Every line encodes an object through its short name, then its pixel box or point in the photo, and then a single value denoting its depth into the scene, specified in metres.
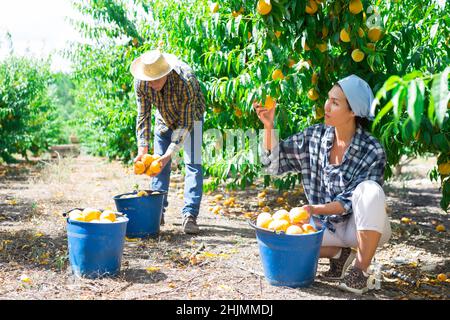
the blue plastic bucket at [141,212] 3.81
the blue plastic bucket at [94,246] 2.85
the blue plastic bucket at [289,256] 2.65
